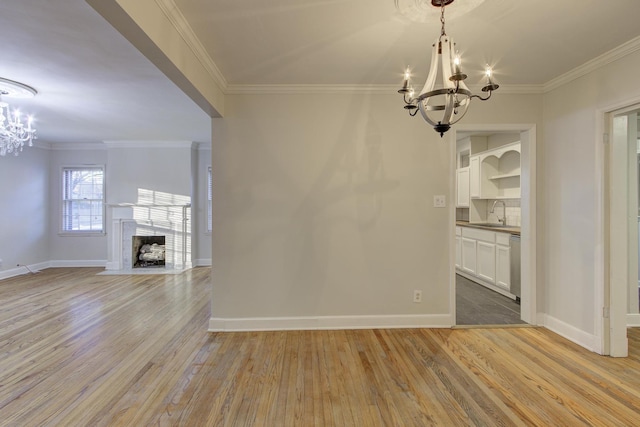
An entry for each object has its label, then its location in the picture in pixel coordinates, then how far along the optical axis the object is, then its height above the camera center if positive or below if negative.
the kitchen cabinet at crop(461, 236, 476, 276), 4.65 -0.65
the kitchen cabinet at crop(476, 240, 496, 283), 4.17 -0.67
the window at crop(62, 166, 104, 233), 6.11 +0.35
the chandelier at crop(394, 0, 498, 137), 1.45 +0.68
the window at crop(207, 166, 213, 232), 6.11 +0.27
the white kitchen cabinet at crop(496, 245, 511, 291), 3.87 -0.70
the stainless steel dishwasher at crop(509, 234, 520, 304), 3.68 -0.61
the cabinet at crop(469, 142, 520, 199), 4.60 +0.68
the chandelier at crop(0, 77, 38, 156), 3.05 +1.21
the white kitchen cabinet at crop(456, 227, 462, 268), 5.03 -0.55
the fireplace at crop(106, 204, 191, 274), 5.80 -0.29
